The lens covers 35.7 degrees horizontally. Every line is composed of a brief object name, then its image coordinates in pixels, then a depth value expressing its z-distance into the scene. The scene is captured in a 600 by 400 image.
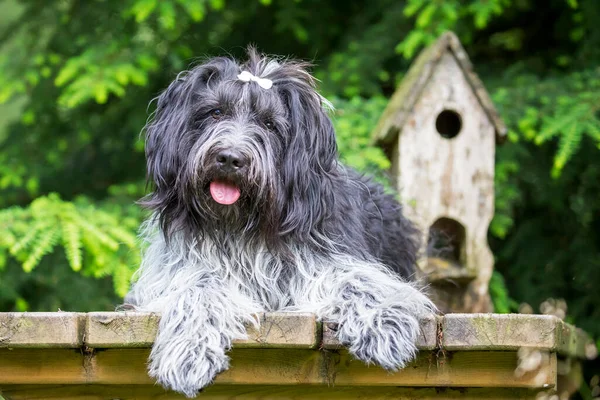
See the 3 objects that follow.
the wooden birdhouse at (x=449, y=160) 4.98
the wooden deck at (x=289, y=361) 2.78
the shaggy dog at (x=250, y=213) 3.07
